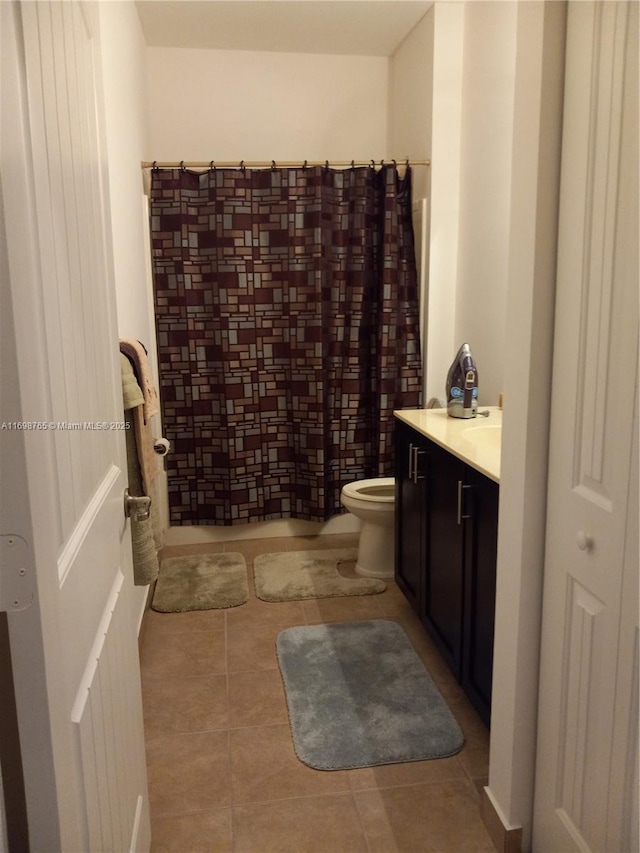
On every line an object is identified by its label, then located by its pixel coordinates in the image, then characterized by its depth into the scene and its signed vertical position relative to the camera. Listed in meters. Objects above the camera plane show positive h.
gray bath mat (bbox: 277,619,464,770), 1.98 -1.28
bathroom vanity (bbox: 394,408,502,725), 1.92 -0.72
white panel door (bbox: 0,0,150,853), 0.76 -0.19
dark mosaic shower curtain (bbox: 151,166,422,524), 3.37 -0.06
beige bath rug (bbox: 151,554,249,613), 2.96 -1.26
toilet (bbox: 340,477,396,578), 3.05 -0.98
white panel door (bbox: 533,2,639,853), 1.13 -0.26
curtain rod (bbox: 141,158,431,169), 3.23 +0.77
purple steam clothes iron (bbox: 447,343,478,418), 2.68 -0.29
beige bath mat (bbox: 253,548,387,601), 3.04 -1.25
